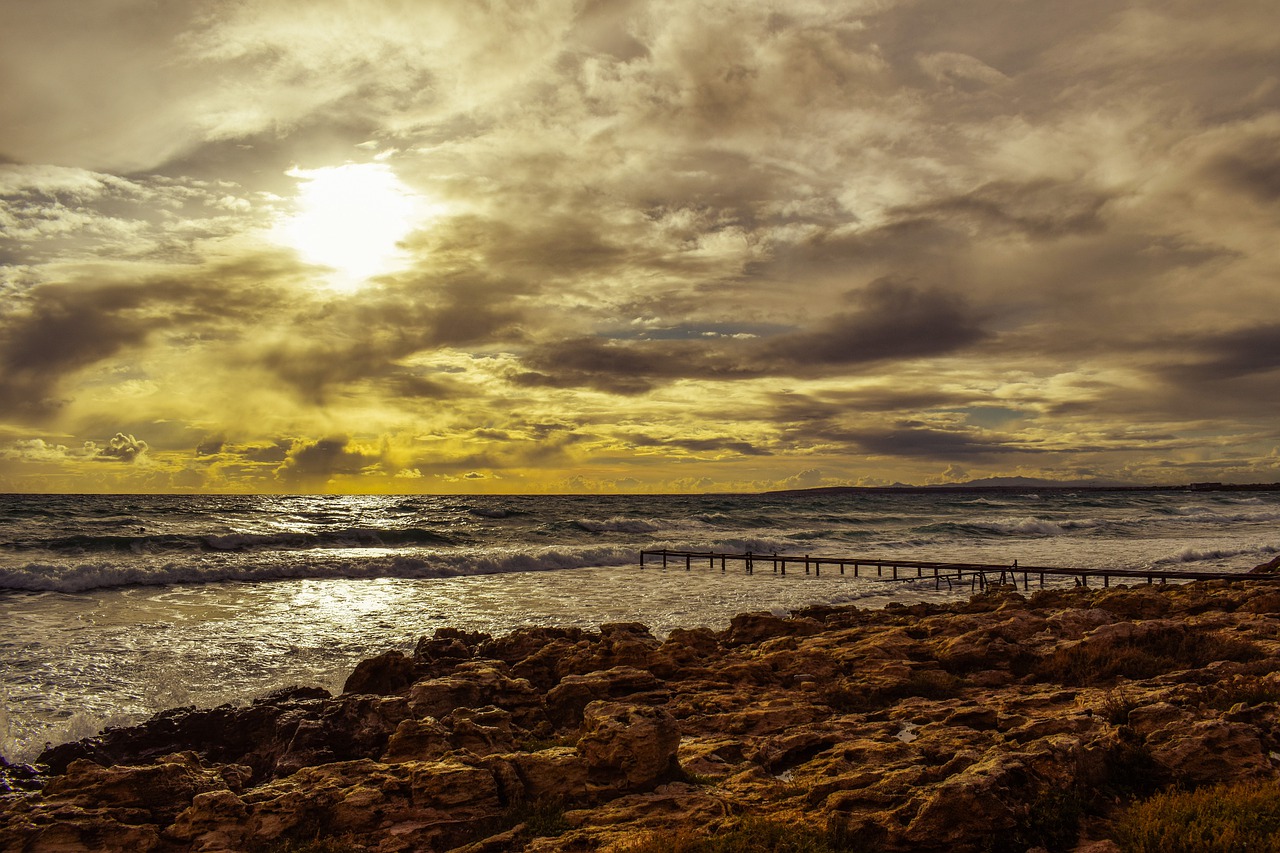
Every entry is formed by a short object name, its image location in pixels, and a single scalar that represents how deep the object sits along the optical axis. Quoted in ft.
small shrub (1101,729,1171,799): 27.35
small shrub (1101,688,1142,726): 33.19
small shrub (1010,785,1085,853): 24.12
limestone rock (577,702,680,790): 32.27
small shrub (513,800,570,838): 28.14
